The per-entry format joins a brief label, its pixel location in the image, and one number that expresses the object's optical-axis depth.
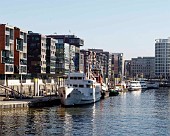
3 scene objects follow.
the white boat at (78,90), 118.43
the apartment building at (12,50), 147.50
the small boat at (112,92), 194.30
